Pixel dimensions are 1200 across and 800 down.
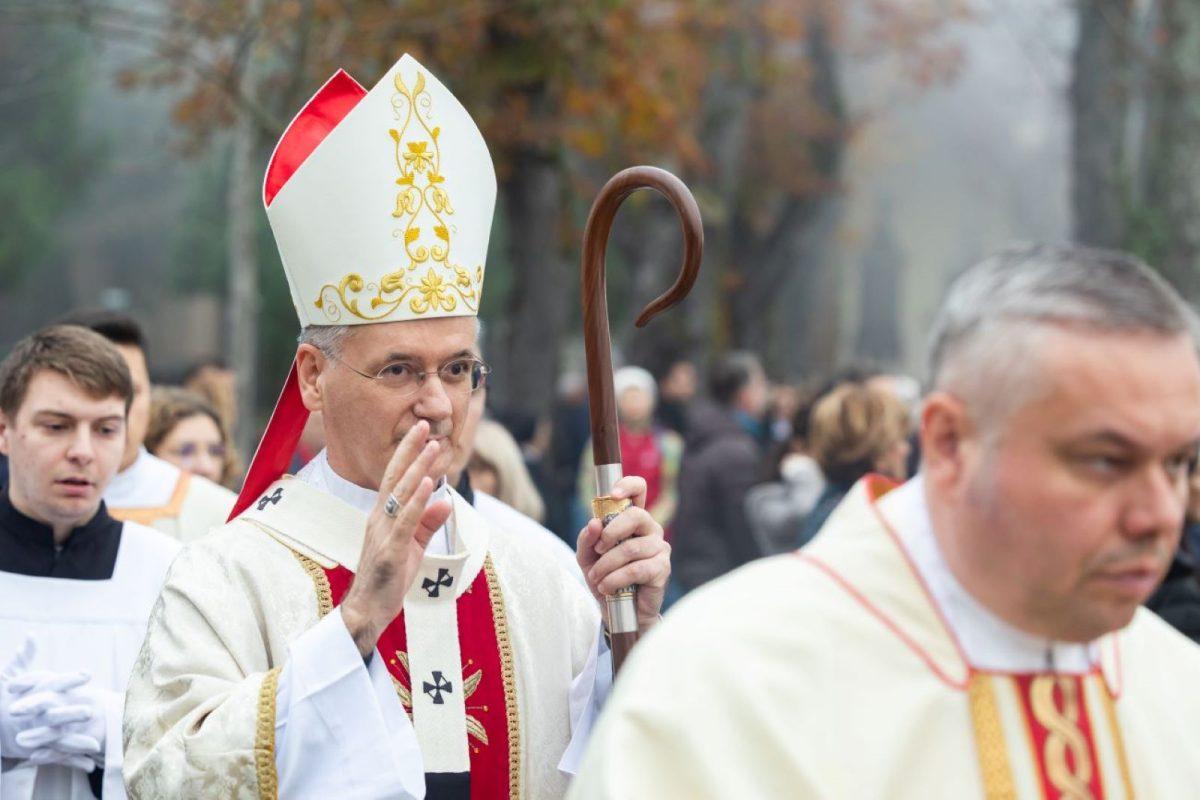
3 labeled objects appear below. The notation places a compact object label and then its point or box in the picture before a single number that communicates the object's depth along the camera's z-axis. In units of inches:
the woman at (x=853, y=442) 279.0
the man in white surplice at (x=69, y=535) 182.7
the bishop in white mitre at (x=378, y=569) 128.0
